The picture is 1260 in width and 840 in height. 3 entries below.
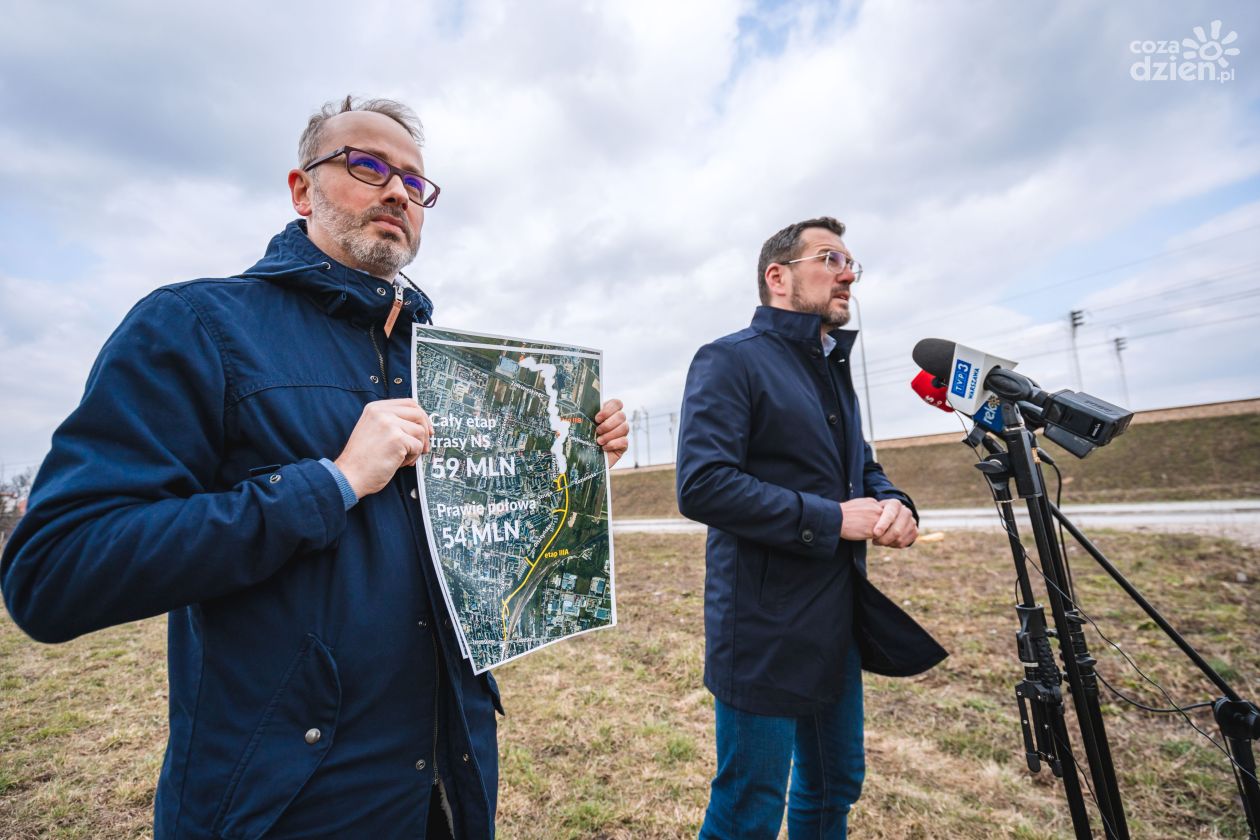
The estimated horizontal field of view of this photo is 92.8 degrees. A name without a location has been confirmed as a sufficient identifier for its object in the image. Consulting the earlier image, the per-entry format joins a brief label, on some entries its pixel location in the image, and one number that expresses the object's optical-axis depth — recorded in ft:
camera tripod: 5.06
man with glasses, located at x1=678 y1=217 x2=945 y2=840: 6.35
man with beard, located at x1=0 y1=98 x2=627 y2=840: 3.11
